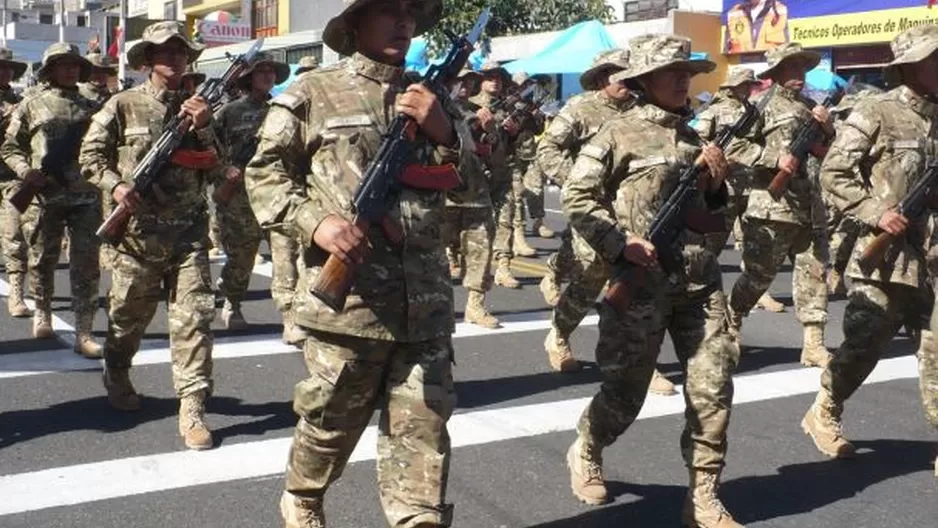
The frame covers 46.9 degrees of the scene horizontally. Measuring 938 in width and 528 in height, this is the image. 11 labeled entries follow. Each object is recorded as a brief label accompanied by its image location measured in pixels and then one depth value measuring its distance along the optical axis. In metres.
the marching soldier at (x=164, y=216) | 5.59
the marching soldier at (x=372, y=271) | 3.61
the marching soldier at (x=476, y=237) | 8.41
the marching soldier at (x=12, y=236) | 8.89
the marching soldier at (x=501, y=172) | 10.87
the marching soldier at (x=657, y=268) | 4.39
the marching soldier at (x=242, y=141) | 8.52
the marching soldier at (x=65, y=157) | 7.62
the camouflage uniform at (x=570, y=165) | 7.12
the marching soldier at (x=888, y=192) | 5.08
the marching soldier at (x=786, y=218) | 7.61
